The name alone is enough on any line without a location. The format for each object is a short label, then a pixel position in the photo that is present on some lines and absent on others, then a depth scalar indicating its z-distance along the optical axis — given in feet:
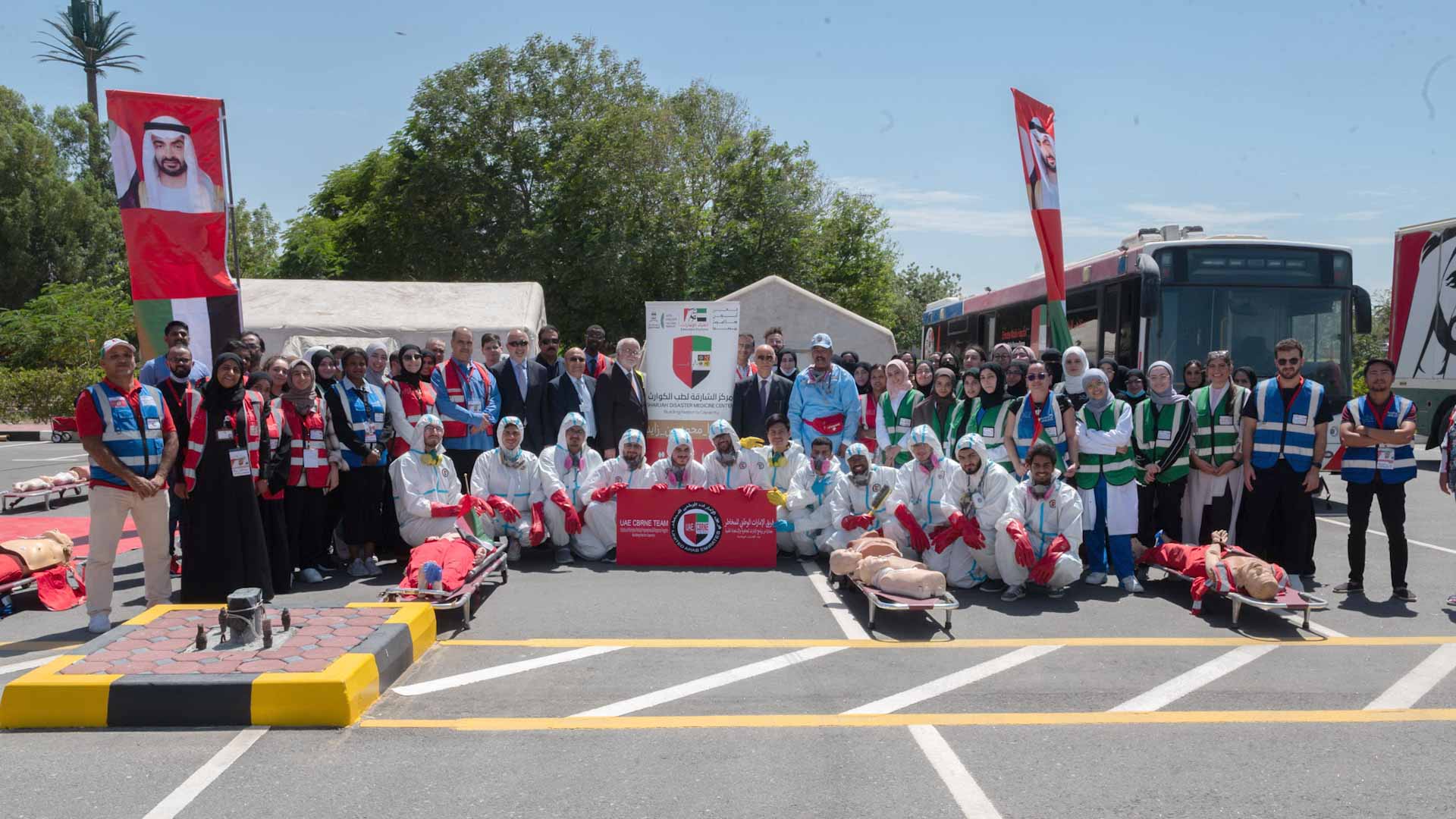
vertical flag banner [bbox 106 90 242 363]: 29.40
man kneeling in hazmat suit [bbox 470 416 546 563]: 31.55
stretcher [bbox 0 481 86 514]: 41.19
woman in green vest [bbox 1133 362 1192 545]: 29.37
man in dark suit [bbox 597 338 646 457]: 35.78
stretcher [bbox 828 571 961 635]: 23.18
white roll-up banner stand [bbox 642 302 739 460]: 35.63
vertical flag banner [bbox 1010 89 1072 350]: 39.81
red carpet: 34.09
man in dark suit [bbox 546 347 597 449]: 34.94
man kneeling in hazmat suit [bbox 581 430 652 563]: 31.99
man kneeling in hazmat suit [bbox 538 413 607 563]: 31.73
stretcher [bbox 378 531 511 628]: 23.41
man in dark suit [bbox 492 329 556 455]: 34.71
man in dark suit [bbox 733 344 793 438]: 36.27
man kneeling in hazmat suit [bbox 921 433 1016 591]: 27.89
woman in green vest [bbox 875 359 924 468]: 33.86
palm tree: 193.67
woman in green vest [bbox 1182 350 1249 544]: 29.25
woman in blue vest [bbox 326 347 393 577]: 29.25
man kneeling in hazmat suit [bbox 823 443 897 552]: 30.01
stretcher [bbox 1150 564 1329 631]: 23.27
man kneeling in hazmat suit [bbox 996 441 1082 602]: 26.63
